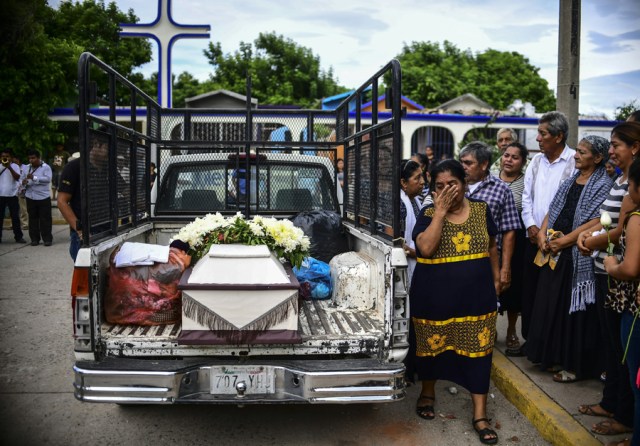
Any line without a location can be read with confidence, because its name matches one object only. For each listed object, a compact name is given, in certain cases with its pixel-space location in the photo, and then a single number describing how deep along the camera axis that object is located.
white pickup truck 3.56
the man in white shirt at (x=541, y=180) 5.22
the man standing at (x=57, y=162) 19.25
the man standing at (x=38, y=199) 12.80
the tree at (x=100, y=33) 29.77
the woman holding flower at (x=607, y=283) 3.73
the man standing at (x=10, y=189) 13.28
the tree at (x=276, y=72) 40.12
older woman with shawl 4.39
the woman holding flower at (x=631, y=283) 3.17
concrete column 7.04
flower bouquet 4.32
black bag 5.18
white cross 14.17
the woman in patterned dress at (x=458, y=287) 4.07
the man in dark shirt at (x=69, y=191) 6.52
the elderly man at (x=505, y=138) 6.42
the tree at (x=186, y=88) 38.97
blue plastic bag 4.70
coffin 3.57
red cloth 3.90
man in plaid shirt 4.91
